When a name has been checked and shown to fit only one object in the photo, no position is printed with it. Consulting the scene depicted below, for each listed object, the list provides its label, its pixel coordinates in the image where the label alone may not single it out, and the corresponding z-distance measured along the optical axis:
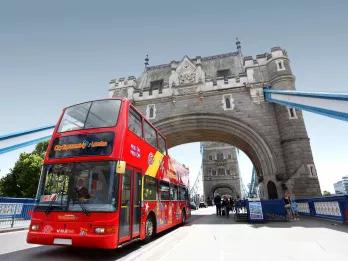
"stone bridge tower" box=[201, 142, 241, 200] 47.06
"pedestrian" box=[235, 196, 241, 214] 12.47
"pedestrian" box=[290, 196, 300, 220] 10.63
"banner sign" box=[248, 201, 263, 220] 9.79
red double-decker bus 4.34
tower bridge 13.85
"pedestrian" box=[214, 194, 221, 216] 15.43
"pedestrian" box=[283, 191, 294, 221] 10.10
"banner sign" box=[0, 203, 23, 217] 10.23
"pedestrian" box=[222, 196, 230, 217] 13.86
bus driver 4.54
